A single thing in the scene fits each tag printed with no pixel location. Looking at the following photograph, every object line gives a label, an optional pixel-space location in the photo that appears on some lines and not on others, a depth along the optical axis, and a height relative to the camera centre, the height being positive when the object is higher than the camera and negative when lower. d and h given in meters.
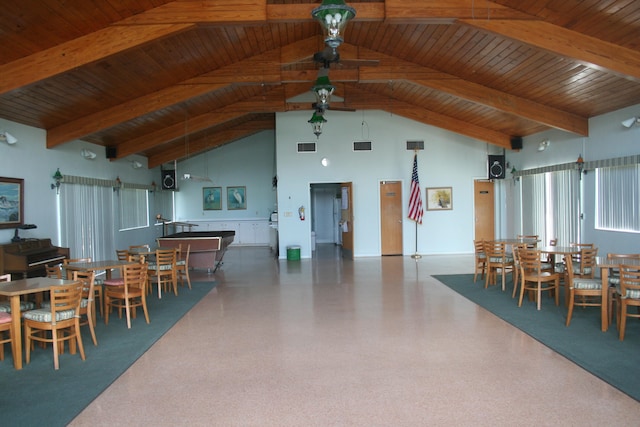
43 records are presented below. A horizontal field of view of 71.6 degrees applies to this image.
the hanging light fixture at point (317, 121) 8.72 +1.76
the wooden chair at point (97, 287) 5.88 -0.96
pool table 9.45 -0.70
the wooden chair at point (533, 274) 5.92 -0.93
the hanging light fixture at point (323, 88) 6.34 +1.76
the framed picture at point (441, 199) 12.20 +0.24
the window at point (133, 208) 11.57 +0.16
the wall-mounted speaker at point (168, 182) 13.69 +0.97
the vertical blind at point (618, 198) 7.24 +0.11
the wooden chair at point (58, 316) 4.17 -0.97
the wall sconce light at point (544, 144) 9.74 +1.36
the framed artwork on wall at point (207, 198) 16.22 +0.53
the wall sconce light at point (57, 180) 8.07 +0.65
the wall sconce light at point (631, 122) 7.09 +1.33
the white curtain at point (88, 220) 8.53 -0.11
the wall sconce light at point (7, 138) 6.60 +1.19
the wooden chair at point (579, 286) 5.16 -0.96
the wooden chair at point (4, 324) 4.18 -1.01
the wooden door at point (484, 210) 12.41 -0.08
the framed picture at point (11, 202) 6.66 +0.22
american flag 11.55 +0.22
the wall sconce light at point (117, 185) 10.84 +0.71
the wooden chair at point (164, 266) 7.36 -0.89
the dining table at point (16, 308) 4.11 -0.86
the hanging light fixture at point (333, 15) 3.33 +1.48
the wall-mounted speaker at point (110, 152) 10.58 +1.49
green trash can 11.80 -1.15
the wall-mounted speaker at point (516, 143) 11.12 +1.60
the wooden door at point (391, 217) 12.26 -0.23
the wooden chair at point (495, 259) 7.41 -0.89
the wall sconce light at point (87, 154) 9.14 +1.27
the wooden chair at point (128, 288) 5.57 -0.98
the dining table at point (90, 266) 5.61 -0.67
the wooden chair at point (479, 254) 7.97 -0.88
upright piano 6.29 -0.61
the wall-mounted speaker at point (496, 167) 11.62 +1.04
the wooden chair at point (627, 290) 4.46 -0.87
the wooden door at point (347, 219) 12.03 -0.26
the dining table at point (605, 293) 4.85 -0.97
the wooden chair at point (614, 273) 5.42 -0.88
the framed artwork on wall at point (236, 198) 16.27 +0.51
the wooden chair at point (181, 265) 8.04 -0.94
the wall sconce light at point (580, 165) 8.51 +0.77
